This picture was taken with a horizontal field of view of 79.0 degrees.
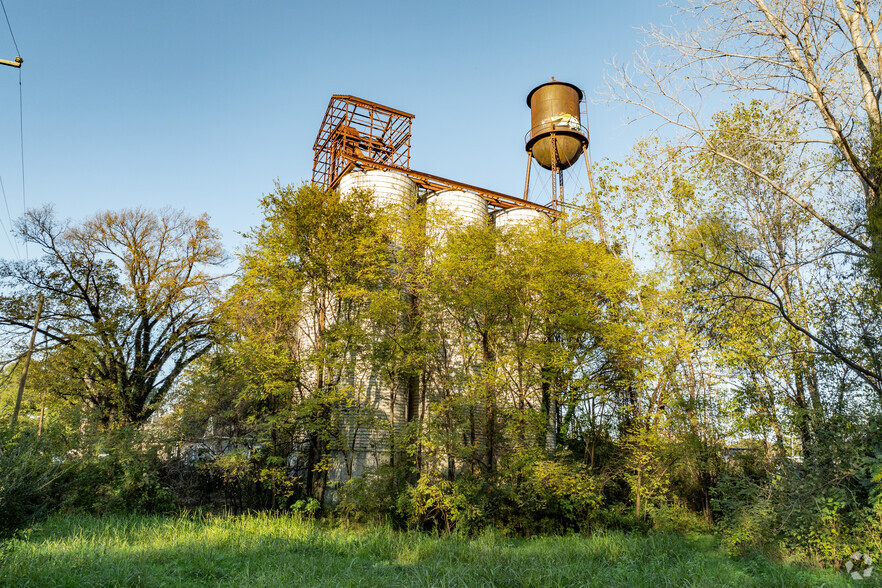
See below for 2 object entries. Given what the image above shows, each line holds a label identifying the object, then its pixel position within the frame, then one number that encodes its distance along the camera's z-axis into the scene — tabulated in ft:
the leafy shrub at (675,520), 43.47
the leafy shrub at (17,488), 23.34
